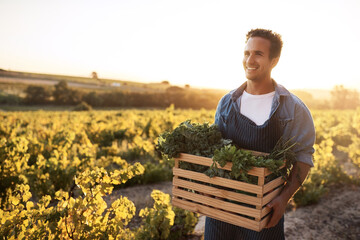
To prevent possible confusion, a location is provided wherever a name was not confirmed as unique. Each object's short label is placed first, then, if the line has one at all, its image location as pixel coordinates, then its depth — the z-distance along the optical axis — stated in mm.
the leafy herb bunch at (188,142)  1899
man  1877
